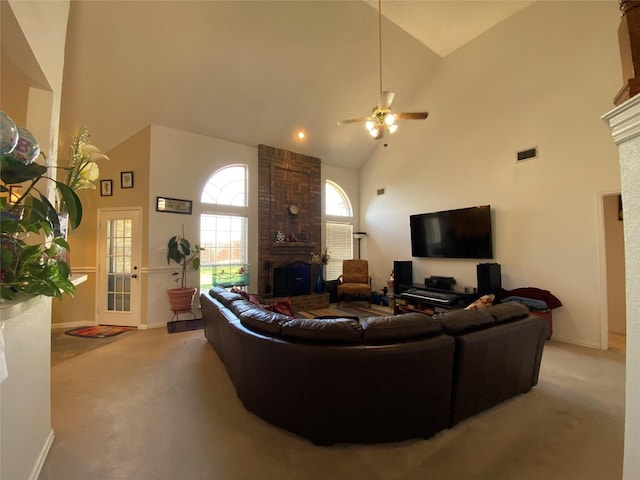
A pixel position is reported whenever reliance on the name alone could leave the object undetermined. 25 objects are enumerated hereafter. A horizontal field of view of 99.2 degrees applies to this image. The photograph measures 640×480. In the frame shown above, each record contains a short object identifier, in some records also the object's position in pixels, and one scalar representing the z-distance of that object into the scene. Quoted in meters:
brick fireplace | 5.82
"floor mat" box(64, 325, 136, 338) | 4.07
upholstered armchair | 6.08
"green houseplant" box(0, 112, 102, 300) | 1.09
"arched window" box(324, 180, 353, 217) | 7.04
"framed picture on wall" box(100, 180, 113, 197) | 4.64
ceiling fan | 3.20
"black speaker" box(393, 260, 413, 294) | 5.55
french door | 4.59
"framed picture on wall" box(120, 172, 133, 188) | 4.65
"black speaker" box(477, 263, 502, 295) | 4.20
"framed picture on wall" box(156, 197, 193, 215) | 4.71
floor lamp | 7.01
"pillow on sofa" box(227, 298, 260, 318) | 2.34
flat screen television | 4.58
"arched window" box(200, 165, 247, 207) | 5.40
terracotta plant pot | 4.62
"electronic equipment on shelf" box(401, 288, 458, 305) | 4.40
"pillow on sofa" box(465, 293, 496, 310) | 3.17
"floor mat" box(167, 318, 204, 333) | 4.37
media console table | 4.43
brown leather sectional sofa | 1.71
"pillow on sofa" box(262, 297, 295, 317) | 3.29
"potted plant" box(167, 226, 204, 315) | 4.64
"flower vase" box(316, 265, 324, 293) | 6.33
